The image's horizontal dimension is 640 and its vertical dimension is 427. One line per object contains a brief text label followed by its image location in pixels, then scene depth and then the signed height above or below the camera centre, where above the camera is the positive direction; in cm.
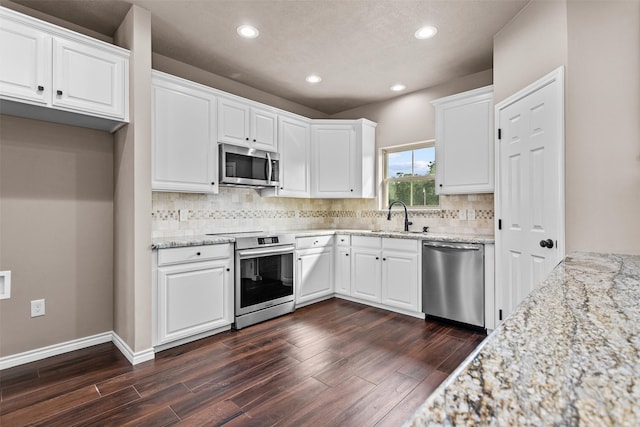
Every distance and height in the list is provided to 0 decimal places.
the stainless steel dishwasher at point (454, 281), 314 -68
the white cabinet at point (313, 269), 385 -67
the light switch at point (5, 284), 244 -52
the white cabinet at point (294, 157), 405 +71
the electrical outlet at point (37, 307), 257 -73
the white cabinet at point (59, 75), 210 +96
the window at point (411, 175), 420 +51
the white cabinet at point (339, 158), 446 +75
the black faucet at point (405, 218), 413 -6
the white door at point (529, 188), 223 +19
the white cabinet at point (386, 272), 357 -67
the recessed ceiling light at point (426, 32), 286 +160
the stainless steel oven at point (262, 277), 321 -66
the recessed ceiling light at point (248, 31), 284 +159
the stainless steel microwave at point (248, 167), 337 +51
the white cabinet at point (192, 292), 271 -69
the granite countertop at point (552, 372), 35 -21
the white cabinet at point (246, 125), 340 +96
